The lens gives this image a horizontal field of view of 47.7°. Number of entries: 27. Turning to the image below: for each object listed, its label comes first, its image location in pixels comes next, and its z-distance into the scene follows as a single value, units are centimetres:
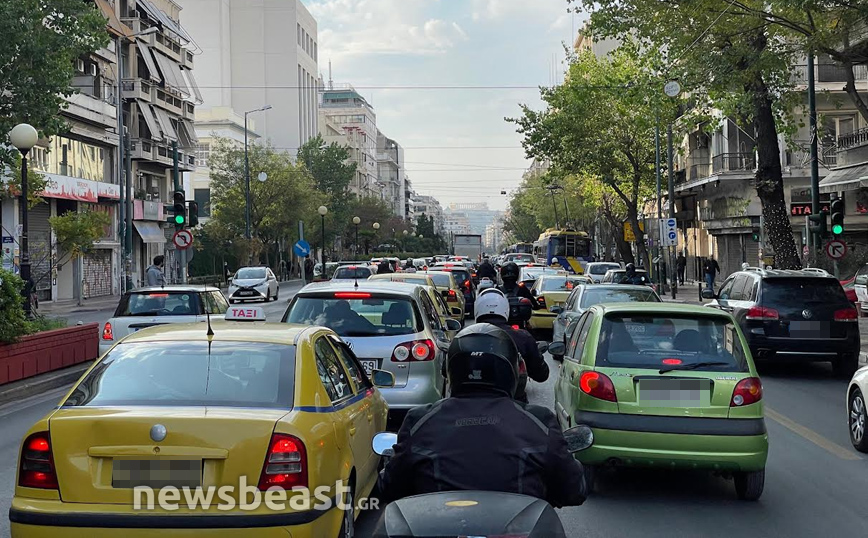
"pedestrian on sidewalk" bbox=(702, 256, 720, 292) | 4209
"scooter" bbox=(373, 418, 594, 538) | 301
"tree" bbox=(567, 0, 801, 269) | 2117
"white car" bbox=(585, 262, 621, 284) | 4189
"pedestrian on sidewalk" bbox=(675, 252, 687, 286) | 5009
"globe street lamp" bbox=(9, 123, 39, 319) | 1920
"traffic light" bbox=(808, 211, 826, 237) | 2447
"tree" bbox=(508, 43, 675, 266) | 4572
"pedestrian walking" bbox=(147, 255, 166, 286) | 2409
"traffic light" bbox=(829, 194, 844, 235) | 2373
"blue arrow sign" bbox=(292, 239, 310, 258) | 4669
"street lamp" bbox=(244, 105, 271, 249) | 6009
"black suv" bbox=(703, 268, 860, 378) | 1499
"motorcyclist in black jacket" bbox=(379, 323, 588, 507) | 348
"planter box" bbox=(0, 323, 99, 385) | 1439
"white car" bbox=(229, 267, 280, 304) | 4182
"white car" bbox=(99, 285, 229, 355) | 1493
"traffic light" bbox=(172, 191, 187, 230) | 2714
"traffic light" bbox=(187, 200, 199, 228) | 2920
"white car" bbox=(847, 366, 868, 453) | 940
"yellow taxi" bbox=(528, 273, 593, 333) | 2103
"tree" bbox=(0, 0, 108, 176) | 2203
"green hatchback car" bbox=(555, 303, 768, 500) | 730
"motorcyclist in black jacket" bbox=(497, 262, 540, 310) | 1287
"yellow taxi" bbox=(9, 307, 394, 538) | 462
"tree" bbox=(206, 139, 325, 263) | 6456
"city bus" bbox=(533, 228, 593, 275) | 6217
